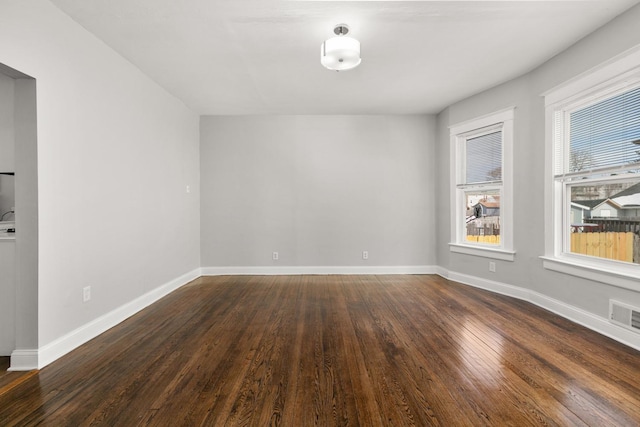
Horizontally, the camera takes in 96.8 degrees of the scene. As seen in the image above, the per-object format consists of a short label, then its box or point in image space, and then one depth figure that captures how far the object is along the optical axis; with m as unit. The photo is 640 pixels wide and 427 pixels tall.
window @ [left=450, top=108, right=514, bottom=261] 3.74
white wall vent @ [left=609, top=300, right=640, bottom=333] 2.29
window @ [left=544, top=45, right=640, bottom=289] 2.46
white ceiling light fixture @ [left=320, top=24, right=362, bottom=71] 2.42
